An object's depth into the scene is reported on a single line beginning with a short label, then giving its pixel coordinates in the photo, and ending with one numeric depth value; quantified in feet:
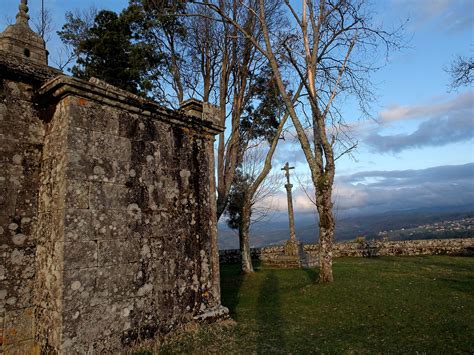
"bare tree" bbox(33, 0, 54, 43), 52.65
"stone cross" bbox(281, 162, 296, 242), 63.41
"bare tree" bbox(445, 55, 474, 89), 42.26
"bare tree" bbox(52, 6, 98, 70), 49.19
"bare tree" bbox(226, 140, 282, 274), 46.60
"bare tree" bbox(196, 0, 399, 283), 32.24
